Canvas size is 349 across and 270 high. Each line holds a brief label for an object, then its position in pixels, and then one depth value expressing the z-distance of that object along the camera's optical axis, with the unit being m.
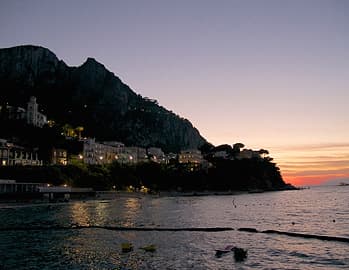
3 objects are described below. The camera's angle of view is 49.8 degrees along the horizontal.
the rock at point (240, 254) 31.44
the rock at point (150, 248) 34.34
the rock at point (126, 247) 34.16
